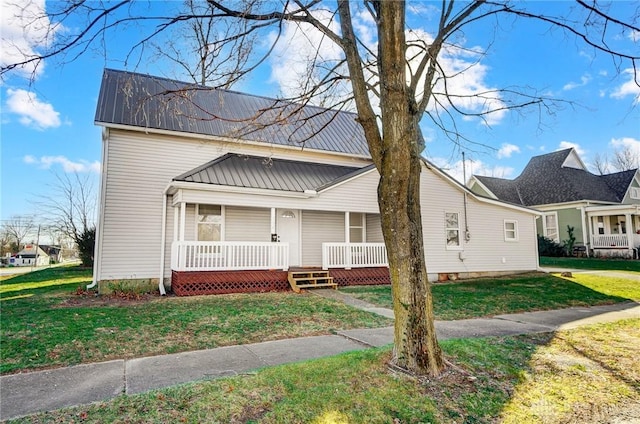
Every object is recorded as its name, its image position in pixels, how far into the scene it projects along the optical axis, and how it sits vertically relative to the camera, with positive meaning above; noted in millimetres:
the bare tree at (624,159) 41219 +9996
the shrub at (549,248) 24875 -224
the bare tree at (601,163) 43500 +9946
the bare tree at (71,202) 23703 +3096
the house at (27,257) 48725 -1347
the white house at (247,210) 11281 +1342
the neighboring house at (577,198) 23406 +3432
